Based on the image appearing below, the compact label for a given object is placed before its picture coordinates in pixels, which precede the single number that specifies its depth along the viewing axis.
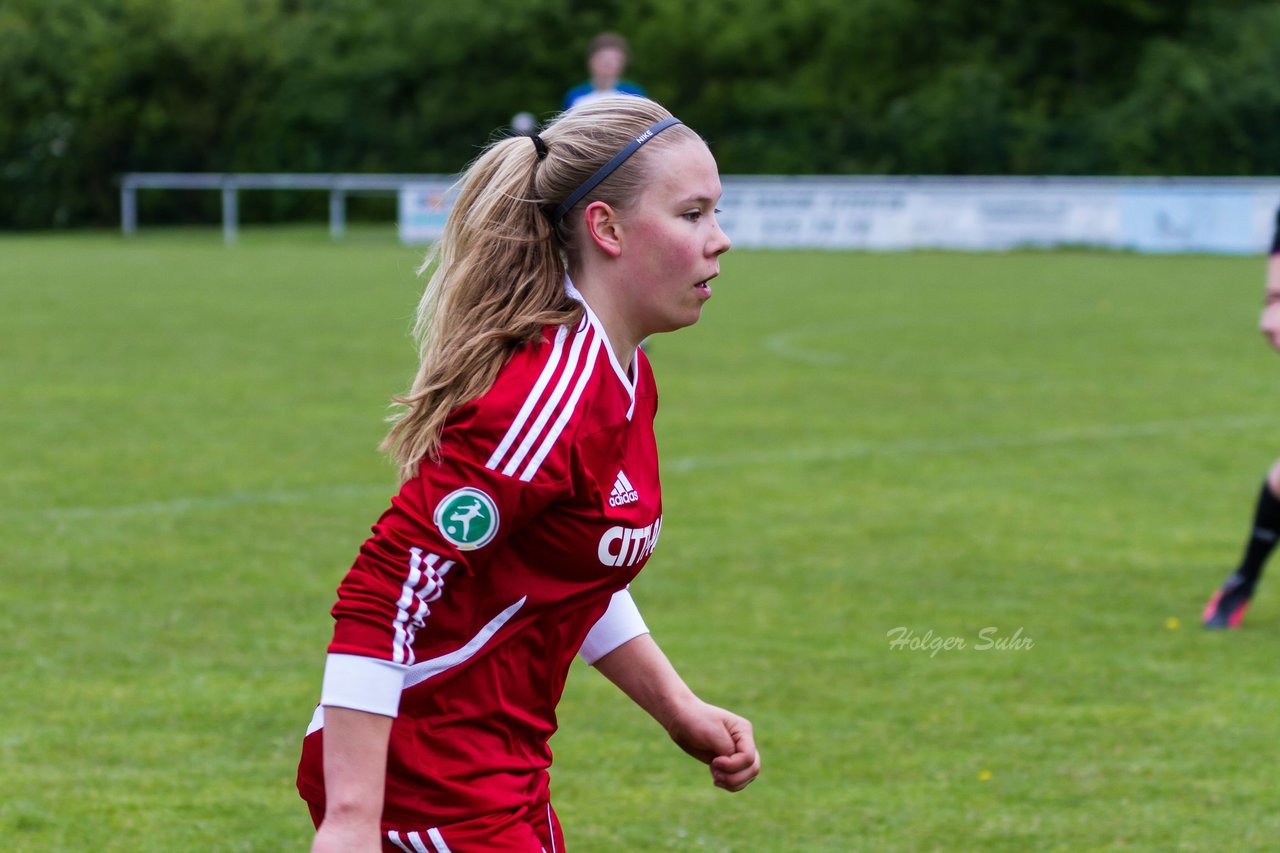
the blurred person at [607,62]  13.80
